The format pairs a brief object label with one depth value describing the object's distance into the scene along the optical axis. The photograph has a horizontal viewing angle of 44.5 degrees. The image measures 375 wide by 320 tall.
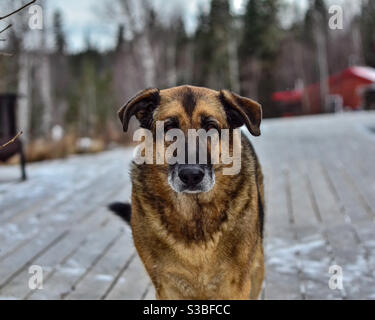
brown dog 2.20
